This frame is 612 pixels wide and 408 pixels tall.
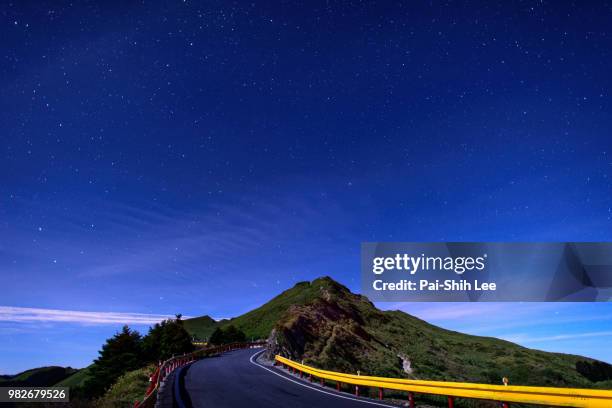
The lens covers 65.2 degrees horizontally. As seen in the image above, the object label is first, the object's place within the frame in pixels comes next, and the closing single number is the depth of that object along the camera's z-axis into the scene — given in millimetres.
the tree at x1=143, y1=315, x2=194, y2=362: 70644
